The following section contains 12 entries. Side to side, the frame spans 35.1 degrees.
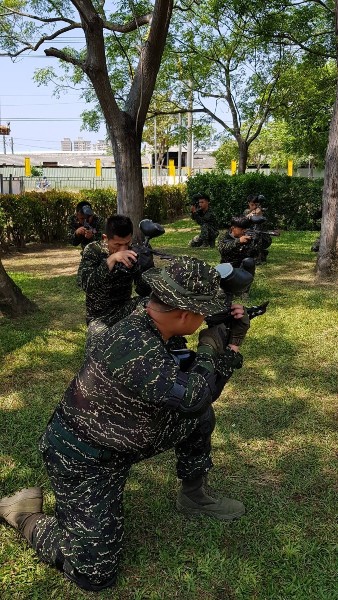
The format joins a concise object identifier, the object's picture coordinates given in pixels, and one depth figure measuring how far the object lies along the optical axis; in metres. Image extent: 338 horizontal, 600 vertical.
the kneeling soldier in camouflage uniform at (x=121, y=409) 2.16
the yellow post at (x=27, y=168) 34.50
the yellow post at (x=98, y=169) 34.27
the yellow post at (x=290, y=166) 35.58
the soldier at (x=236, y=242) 6.59
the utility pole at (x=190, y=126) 20.45
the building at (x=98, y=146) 89.09
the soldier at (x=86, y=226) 6.00
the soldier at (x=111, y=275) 3.69
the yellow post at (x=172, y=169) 32.78
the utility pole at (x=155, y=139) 38.52
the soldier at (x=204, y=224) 12.95
